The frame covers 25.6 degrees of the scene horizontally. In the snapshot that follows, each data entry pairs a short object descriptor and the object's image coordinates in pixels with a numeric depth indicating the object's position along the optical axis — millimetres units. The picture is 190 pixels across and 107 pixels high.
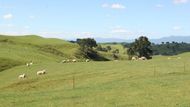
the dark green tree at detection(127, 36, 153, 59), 145125
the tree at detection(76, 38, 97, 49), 181600
